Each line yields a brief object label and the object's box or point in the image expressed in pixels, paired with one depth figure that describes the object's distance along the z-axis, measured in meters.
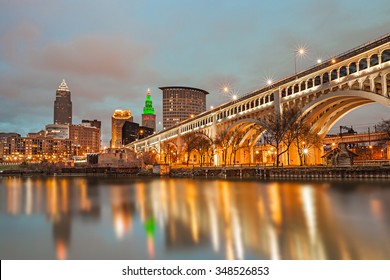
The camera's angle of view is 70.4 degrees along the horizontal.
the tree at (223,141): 69.65
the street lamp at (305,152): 50.90
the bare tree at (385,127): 47.13
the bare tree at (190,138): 76.38
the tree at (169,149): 108.76
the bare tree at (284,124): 45.06
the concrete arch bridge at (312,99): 35.41
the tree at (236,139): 71.75
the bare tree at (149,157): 114.91
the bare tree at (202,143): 73.39
